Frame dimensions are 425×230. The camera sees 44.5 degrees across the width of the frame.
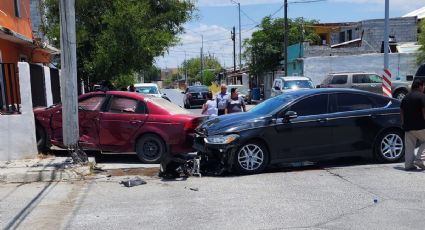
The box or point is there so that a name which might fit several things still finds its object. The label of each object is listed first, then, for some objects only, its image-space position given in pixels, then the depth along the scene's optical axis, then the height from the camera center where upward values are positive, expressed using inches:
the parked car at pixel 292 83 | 1064.8 -24.4
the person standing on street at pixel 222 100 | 513.0 -26.5
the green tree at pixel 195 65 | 5649.6 +93.1
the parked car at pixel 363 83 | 1052.5 -25.8
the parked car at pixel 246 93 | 1622.8 -68.8
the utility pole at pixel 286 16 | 1312.7 +144.8
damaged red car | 429.7 -41.9
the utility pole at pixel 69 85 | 392.8 -6.2
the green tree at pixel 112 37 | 735.7 +56.6
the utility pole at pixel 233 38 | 2467.3 +165.5
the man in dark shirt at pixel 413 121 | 361.4 -36.9
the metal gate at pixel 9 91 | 439.2 -10.8
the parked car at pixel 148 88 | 973.2 -25.0
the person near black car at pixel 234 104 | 506.6 -30.3
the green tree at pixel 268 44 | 1737.2 +96.6
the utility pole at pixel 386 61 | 842.2 +12.8
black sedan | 367.6 -43.4
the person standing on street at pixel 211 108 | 512.7 -34.2
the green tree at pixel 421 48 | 1255.4 +50.4
